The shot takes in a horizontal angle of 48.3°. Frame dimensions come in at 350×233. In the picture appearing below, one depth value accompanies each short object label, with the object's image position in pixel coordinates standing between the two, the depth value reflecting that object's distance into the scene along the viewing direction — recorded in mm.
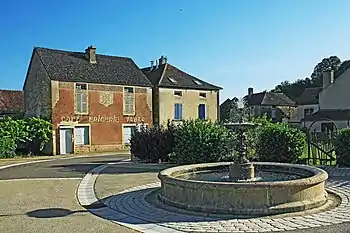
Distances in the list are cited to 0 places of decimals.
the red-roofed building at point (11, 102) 36712
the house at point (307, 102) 46781
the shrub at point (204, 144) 14305
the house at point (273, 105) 51688
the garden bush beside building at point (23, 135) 25406
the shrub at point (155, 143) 16344
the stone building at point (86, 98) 28125
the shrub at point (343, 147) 12852
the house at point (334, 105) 33719
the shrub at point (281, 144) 14141
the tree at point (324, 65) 72062
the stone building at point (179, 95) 33438
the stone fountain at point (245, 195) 6703
